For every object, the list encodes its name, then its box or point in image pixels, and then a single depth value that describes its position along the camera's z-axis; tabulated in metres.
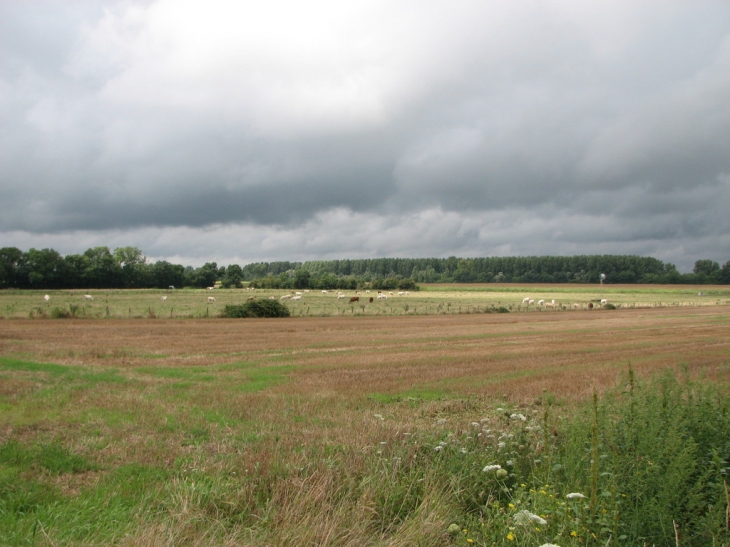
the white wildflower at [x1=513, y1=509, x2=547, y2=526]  5.10
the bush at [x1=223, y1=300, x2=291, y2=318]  50.38
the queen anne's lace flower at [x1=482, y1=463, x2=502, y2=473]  6.46
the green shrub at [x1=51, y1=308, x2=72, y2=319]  42.29
